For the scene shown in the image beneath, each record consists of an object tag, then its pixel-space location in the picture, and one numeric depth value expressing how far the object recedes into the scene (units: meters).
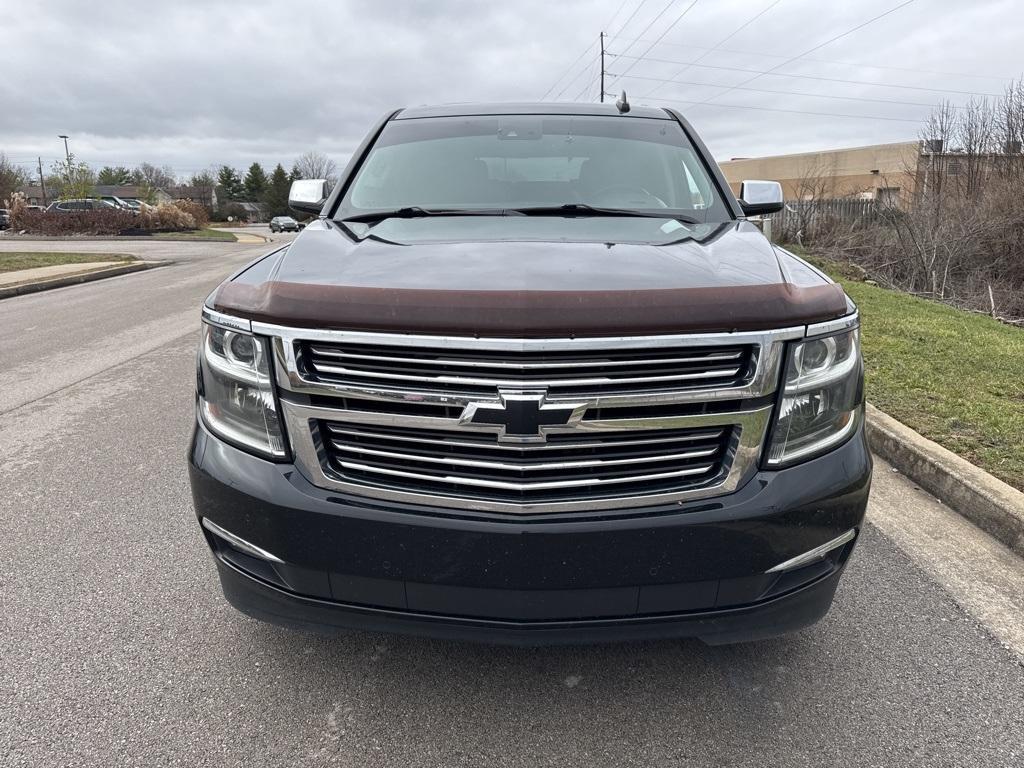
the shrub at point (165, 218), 34.78
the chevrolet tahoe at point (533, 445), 1.80
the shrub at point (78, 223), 33.03
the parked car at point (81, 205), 36.96
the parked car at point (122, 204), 38.66
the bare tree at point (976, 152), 16.95
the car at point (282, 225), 40.62
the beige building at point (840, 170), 20.58
